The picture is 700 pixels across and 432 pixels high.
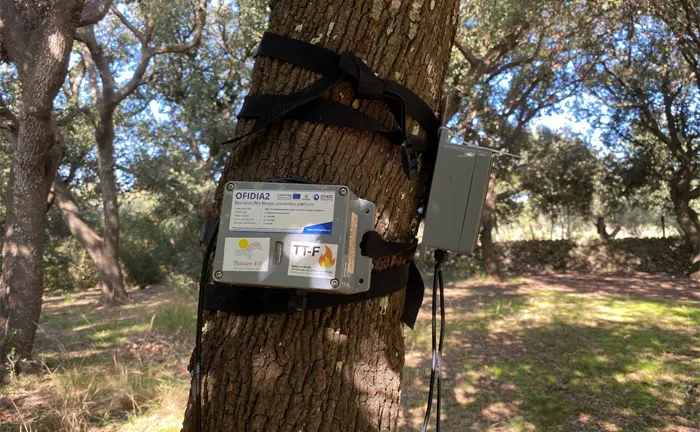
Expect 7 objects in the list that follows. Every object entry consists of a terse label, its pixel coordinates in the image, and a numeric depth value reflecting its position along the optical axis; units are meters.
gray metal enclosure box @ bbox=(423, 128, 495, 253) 1.37
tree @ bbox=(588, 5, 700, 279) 13.43
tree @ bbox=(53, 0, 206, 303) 10.66
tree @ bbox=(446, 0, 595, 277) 10.59
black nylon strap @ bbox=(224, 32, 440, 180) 1.22
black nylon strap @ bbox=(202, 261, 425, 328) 1.17
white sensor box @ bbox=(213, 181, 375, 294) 1.08
